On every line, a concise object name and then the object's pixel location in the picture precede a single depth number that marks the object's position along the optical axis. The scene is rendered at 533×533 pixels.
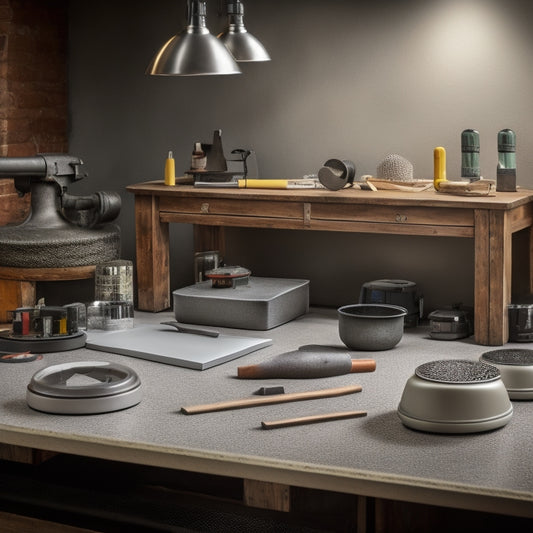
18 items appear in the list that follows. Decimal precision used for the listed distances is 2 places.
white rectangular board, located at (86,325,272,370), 4.41
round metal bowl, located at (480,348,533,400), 3.86
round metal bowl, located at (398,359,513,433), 3.49
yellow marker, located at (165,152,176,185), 5.64
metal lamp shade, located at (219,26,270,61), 5.45
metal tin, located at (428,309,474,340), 4.92
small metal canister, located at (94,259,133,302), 5.16
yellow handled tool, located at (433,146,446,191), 5.27
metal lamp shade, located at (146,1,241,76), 4.78
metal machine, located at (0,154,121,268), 5.44
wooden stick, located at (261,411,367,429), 3.58
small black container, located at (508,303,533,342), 4.77
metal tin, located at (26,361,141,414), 3.72
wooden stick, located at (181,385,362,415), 3.74
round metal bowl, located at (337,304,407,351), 4.60
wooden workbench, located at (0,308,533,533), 3.16
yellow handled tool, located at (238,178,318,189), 5.37
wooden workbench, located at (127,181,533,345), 4.71
